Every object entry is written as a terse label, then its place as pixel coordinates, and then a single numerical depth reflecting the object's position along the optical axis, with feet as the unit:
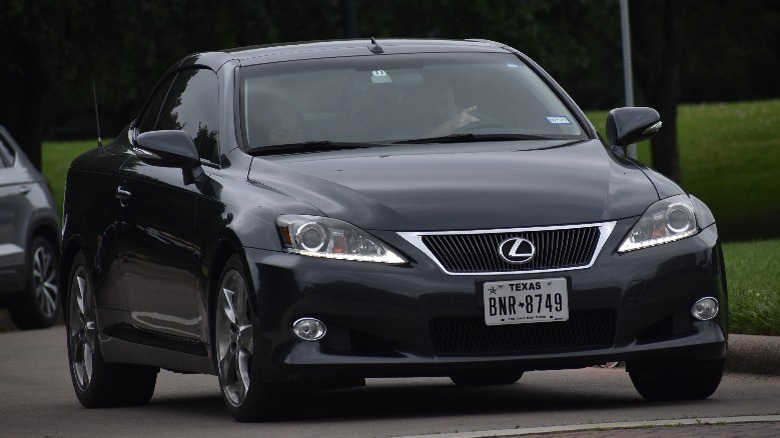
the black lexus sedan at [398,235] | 49.90
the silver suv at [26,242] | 113.91
